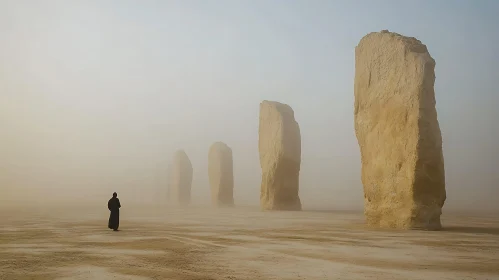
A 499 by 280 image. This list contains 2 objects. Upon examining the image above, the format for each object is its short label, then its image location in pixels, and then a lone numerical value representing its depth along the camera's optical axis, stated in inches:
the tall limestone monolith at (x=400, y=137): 440.8
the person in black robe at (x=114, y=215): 437.1
